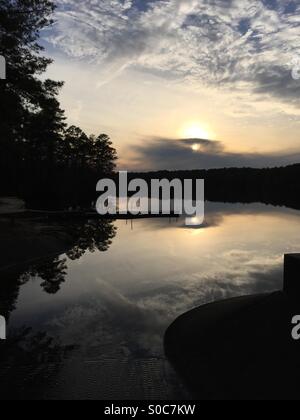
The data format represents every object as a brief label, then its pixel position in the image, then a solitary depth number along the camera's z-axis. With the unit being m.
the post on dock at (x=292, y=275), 14.48
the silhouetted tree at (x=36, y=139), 30.17
